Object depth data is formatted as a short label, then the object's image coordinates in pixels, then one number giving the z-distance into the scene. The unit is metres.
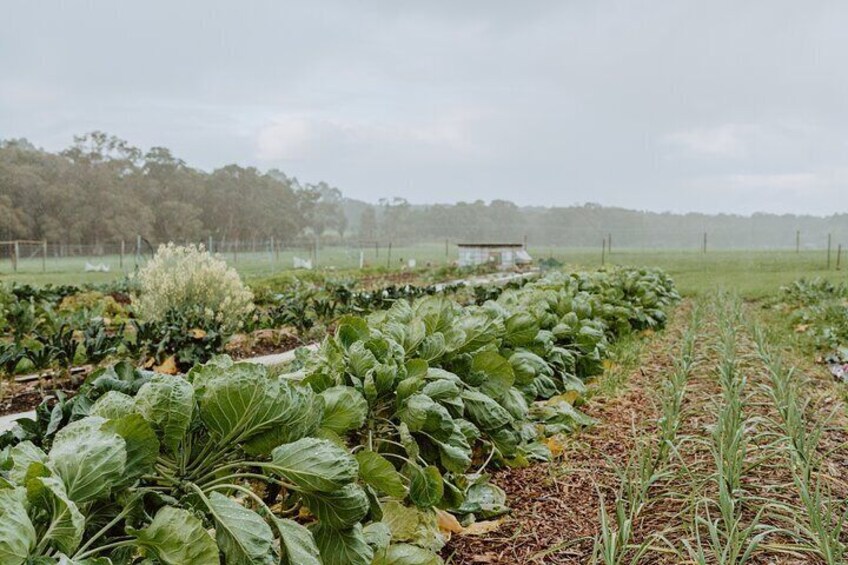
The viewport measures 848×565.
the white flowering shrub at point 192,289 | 6.25
